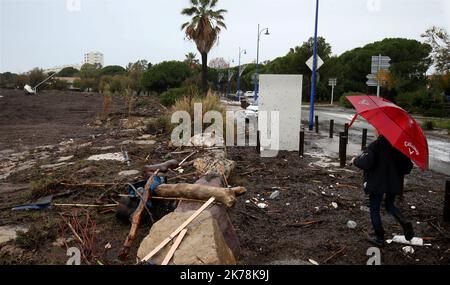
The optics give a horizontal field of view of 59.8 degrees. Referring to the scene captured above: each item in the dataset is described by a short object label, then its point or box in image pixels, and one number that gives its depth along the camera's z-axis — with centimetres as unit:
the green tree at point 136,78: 5587
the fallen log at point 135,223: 446
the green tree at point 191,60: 5638
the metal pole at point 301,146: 1068
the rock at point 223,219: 455
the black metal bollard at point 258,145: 1070
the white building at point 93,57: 14694
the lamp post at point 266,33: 3726
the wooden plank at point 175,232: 407
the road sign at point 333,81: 4619
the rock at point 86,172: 792
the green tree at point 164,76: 5206
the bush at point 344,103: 4282
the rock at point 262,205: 624
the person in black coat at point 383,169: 457
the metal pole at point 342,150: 912
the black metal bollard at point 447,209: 570
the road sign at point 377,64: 1627
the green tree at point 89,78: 7006
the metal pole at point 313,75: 1856
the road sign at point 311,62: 1847
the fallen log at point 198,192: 499
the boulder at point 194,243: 395
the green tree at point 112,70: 9184
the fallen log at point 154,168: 642
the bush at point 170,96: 2720
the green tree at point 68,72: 11276
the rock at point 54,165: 965
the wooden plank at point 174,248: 393
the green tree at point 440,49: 2700
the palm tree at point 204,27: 2906
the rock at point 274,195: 674
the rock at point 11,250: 447
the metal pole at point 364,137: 1214
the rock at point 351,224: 546
